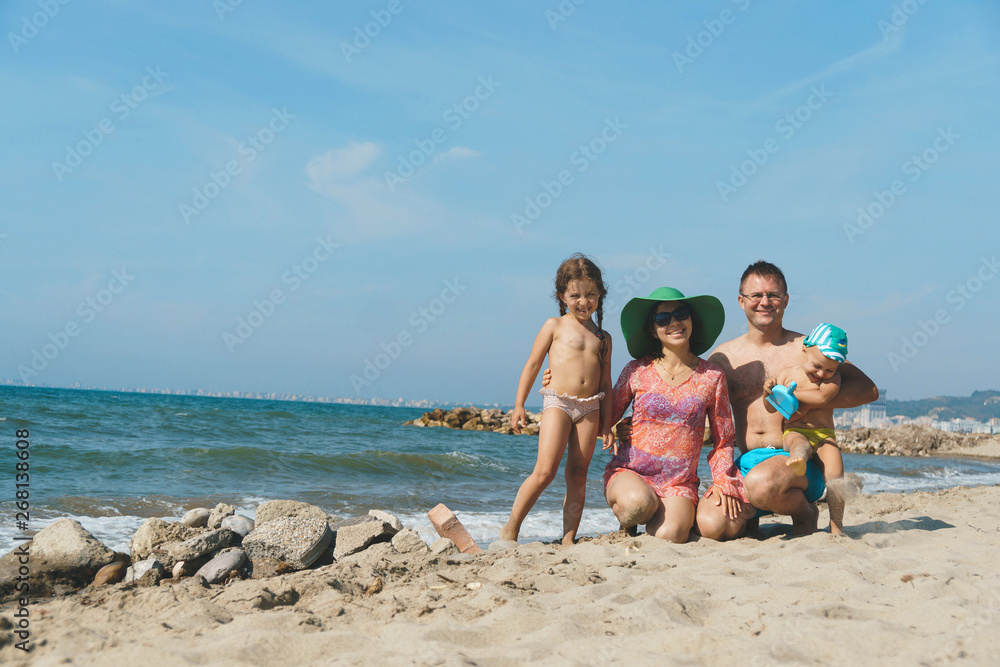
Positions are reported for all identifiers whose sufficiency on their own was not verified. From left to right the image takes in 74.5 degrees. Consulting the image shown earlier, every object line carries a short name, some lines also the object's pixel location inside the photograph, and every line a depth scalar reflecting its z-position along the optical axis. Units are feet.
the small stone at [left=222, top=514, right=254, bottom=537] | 15.20
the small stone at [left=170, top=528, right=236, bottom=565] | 13.17
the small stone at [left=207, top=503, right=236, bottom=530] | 16.46
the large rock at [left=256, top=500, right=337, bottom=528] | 16.29
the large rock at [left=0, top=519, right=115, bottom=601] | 12.67
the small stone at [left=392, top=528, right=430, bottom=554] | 13.55
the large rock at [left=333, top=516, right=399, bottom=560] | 14.05
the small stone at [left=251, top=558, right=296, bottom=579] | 12.90
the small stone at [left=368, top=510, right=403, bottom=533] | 15.28
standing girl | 14.43
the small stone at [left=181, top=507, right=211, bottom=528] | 16.47
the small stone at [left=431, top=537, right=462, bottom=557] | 12.87
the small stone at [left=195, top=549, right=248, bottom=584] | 12.40
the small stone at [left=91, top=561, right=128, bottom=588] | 13.00
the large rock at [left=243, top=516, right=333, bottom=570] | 13.33
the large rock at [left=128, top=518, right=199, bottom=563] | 14.21
